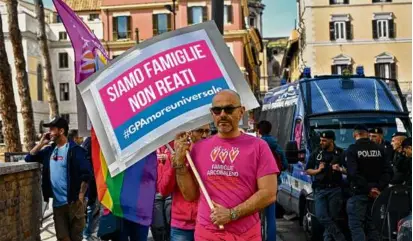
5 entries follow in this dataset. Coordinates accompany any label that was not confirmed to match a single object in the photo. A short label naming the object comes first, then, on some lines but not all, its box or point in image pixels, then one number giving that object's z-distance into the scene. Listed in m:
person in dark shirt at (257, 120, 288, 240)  7.45
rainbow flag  5.98
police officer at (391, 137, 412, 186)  8.38
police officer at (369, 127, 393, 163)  8.68
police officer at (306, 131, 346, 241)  8.51
